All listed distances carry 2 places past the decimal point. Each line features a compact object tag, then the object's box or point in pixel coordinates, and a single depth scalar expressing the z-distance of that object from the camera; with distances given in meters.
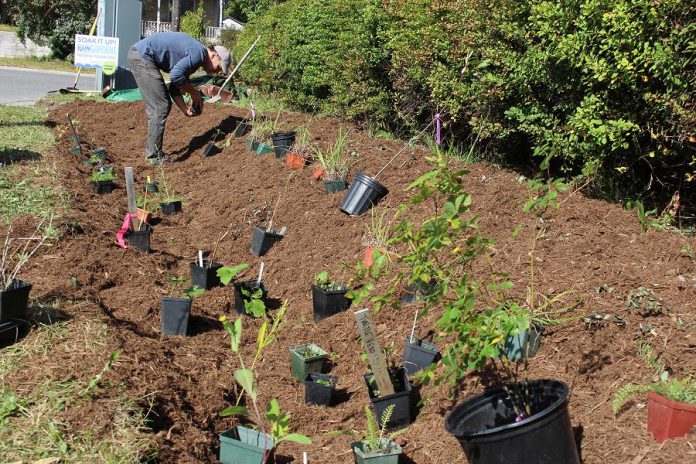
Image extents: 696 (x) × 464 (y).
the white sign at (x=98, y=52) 15.59
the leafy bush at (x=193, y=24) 31.81
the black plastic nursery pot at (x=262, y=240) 6.36
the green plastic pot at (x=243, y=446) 3.18
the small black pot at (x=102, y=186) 8.03
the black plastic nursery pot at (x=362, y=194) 6.30
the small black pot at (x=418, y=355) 3.94
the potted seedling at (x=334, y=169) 7.00
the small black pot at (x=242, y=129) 10.14
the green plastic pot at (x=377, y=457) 3.18
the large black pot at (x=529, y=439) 2.74
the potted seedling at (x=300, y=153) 7.83
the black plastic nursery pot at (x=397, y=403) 3.59
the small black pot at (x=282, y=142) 8.38
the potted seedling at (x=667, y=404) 2.90
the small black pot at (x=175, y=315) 4.65
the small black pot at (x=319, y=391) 3.99
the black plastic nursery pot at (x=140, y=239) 6.25
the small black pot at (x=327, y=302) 4.93
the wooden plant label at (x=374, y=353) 3.55
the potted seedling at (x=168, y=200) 7.69
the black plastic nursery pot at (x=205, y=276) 5.59
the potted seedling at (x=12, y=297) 3.71
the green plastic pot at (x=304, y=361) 4.24
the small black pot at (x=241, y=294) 5.33
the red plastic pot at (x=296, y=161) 7.81
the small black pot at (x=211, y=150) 9.73
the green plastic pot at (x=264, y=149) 8.77
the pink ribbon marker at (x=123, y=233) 6.13
